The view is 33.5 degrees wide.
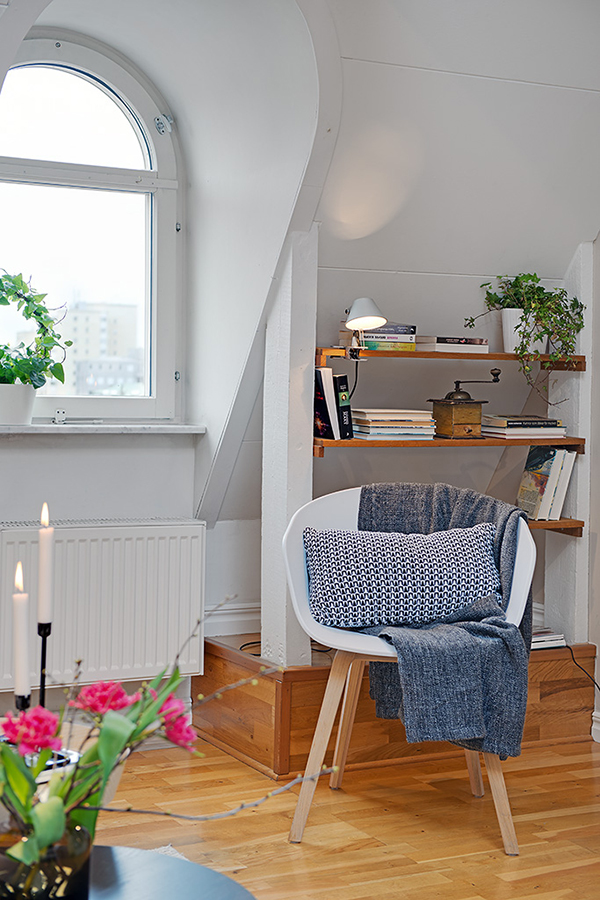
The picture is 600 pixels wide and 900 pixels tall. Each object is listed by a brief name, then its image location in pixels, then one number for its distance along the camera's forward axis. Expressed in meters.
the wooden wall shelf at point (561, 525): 3.20
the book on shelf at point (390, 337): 2.97
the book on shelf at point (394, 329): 2.97
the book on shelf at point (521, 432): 3.16
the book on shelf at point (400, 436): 2.99
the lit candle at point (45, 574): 1.31
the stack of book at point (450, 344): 3.05
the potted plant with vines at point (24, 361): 3.01
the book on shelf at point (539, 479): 3.28
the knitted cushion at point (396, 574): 2.57
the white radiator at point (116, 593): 2.92
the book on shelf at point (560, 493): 3.28
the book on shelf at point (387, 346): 2.96
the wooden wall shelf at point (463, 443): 2.94
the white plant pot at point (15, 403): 3.00
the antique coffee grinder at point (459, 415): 3.11
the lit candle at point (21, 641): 1.17
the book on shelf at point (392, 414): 3.00
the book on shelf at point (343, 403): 2.96
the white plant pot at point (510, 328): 3.15
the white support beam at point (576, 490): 3.29
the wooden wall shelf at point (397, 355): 2.92
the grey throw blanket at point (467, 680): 2.39
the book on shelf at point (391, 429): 2.99
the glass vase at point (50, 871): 1.06
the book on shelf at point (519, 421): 3.17
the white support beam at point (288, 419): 2.87
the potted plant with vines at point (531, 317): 3.13
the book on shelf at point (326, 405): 2.93
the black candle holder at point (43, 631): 1.30
